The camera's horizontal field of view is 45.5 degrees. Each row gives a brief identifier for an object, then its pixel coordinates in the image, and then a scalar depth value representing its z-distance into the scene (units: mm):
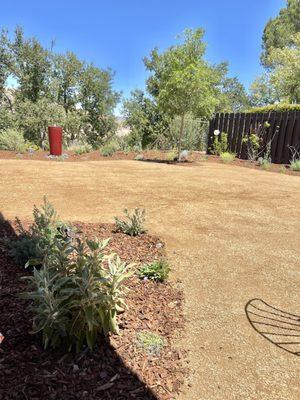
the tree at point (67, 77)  22250
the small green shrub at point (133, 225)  3906
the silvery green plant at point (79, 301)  1930
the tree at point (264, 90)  31081
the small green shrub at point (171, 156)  11906
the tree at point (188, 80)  10219
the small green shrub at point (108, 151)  12078
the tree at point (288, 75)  24250
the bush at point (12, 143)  12266
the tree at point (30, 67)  20938
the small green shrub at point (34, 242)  2859
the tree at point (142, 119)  20875
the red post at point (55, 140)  11758
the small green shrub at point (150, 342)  2146
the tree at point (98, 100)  22906
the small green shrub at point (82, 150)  12719
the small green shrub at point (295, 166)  9688
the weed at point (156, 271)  2977
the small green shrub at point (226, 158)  11443
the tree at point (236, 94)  39344
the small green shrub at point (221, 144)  13383
